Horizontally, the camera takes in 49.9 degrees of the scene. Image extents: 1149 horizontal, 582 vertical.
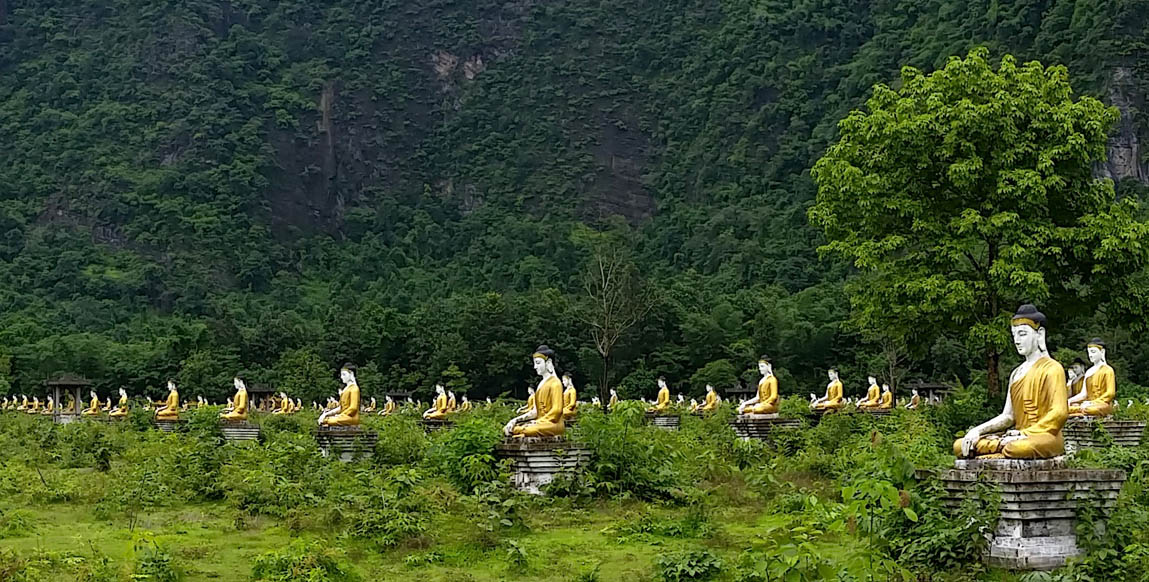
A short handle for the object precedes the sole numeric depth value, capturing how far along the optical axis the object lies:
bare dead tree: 47.21
